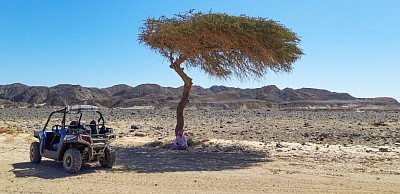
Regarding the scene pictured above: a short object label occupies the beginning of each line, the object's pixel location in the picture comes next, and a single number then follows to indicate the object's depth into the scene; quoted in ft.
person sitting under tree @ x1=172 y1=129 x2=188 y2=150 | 56.49
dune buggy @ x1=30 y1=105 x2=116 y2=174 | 37.60
